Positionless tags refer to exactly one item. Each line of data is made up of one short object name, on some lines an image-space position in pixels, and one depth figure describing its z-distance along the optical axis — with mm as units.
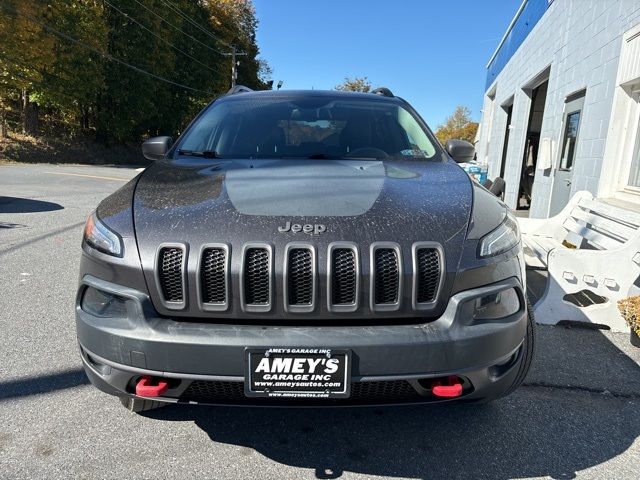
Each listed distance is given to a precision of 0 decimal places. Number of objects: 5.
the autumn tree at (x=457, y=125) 69056
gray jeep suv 1759
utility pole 38862
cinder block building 5477
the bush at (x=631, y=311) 3355
